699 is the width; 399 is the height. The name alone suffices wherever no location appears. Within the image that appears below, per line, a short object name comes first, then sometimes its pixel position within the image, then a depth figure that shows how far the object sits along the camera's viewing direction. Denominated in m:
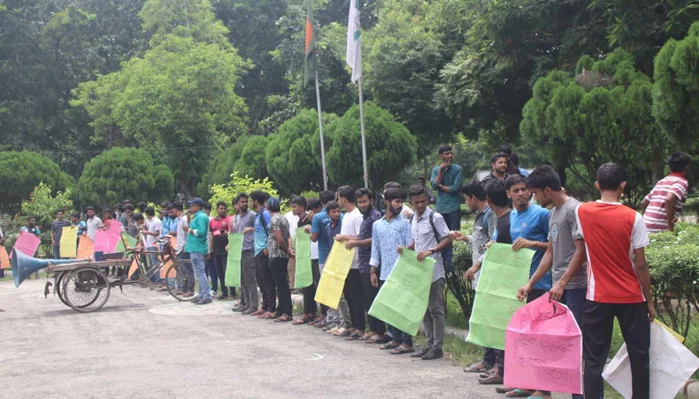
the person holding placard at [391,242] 9.20
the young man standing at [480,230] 7.77
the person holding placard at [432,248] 8.59
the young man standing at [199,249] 14.76
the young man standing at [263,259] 12.61
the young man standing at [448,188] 11.90
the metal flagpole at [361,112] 14.66
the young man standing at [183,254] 15.47
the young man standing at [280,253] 12.05
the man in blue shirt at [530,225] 6.75
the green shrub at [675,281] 6.46
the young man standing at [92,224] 21.12
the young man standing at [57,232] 24.64
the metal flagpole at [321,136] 17.62
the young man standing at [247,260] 13.36
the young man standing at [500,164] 9.94
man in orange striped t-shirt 8.65
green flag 17.91
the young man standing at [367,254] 9.94
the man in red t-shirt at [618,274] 5.49
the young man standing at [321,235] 11.14
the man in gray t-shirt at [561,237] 6.05
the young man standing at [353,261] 10.36
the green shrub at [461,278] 9.67
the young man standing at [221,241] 15.23
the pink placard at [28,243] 19.58
